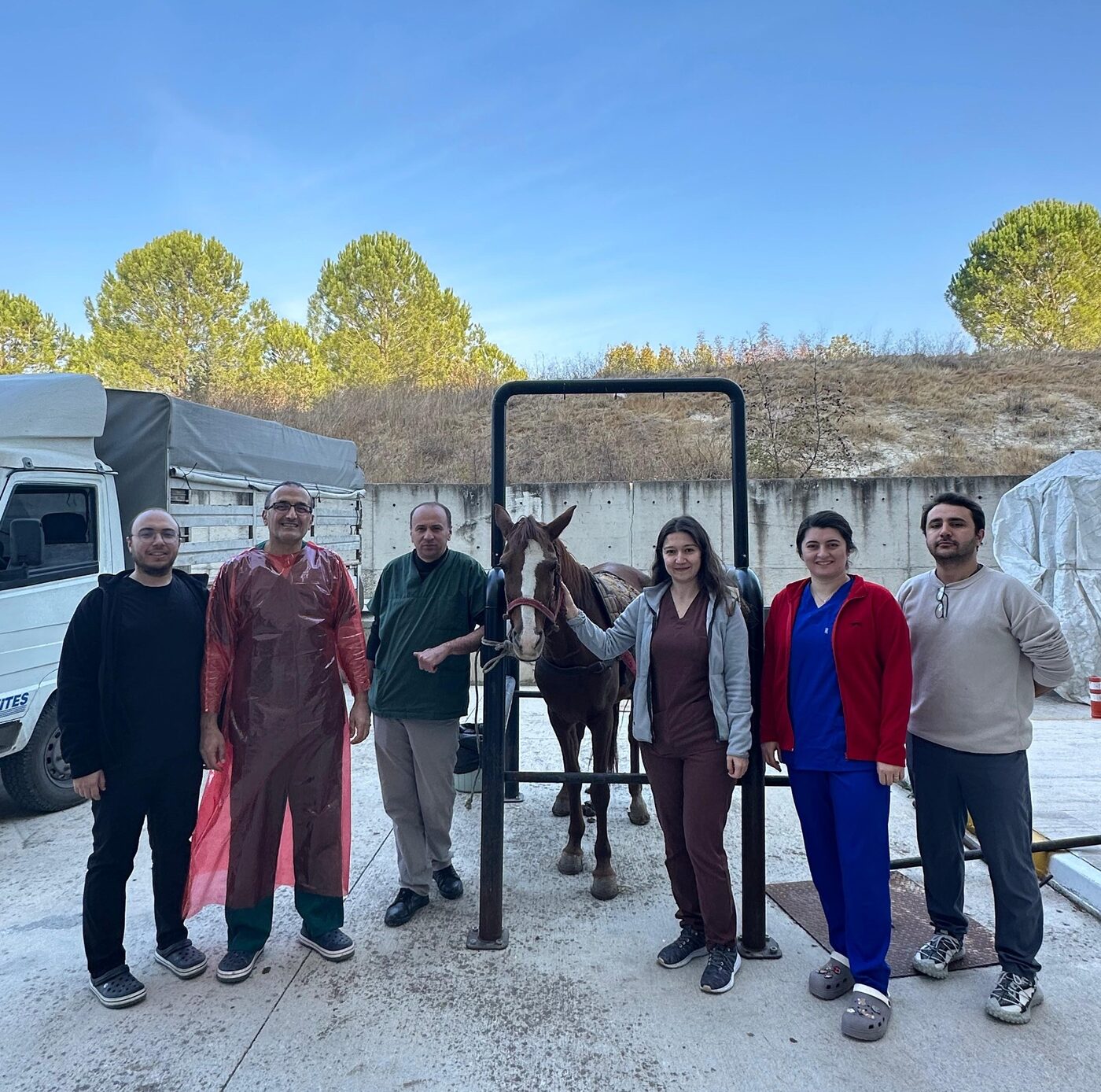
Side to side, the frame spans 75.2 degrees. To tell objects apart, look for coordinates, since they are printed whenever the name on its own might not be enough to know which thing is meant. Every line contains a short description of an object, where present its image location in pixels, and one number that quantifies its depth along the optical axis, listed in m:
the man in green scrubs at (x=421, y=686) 3.35
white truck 4.34
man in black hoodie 2.65
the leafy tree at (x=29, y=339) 29.44
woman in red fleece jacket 2.48
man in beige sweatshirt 2.53
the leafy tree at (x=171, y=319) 26.98
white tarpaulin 7.87
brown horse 2.88
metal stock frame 2.95
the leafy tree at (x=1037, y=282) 24.70
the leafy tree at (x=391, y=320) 28.17
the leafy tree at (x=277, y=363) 26.42
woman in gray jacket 2.72
